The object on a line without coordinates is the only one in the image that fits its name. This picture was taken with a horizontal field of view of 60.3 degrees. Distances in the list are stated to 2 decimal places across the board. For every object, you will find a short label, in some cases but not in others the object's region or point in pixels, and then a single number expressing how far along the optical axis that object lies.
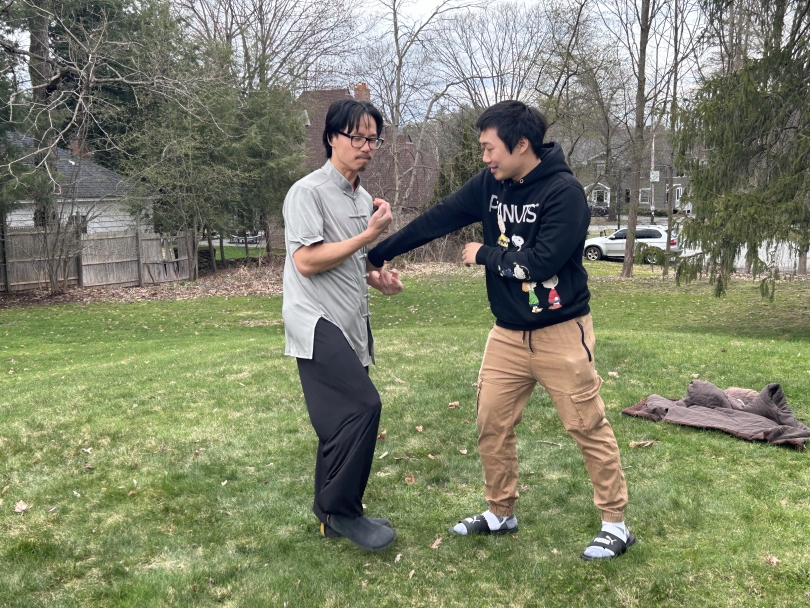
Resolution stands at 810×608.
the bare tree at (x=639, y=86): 22.45
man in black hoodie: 3.03
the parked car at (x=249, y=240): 37.52
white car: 31.72
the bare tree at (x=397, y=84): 24.91
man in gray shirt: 3.07
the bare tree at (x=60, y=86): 17.34
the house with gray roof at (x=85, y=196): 20.20
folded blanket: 4.88
